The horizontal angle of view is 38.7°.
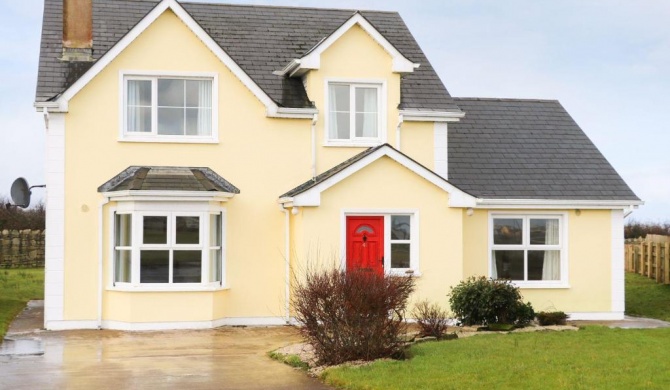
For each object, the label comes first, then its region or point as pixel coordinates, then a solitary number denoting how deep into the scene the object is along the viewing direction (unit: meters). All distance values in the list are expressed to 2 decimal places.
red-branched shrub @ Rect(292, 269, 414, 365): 15.18
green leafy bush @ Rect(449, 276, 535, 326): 20.30
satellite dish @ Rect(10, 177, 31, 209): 24.50
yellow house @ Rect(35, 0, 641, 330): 22.19
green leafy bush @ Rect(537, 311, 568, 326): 21.00
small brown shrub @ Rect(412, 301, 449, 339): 18.11
